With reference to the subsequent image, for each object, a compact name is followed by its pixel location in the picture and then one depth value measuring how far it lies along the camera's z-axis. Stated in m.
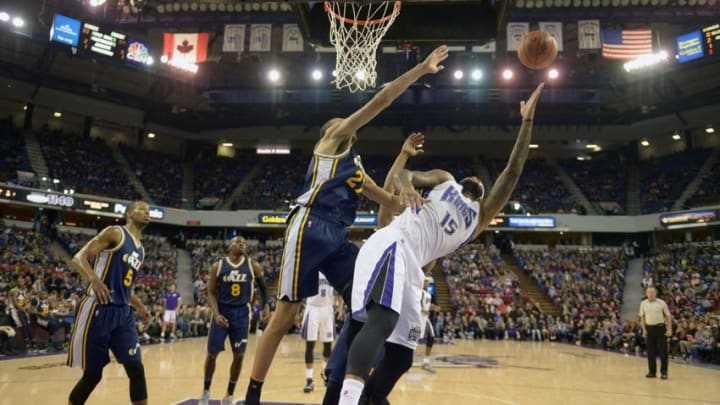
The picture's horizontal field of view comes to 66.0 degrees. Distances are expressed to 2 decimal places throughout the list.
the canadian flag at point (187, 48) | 23.61
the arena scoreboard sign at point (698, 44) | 22.66
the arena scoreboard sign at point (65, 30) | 22.36
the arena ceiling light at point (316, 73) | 26.56
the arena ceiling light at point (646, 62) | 24.45
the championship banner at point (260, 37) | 22.52
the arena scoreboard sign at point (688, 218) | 26.78
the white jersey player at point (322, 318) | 9.21
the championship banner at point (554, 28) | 21.20
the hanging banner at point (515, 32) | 21.20
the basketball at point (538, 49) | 7.00
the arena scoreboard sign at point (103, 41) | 23.34
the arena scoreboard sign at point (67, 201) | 23.83
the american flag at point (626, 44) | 22.05
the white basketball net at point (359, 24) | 8.88
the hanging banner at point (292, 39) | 22.34
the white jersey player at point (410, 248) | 3.21
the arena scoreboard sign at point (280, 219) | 29.75
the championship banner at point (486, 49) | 22.22
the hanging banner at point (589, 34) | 21.55
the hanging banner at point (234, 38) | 22.63
